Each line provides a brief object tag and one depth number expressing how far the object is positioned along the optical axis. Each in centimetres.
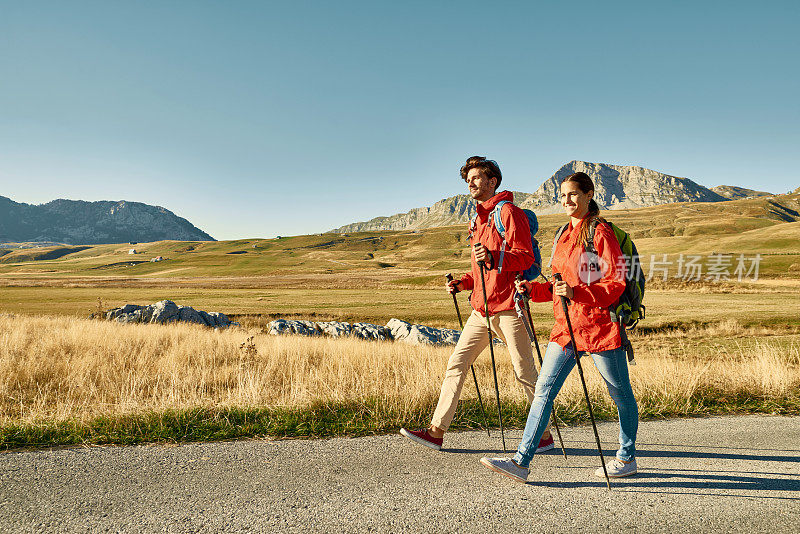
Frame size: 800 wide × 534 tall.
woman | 407
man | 467
